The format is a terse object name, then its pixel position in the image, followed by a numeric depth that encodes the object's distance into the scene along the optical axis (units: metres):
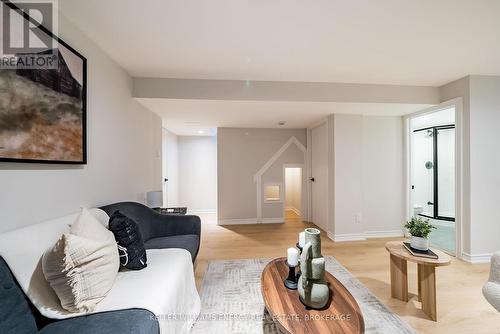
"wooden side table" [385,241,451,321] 1.61
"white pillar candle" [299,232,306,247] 1.50
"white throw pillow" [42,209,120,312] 1.04
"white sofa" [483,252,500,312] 1.33
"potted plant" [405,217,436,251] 1.74
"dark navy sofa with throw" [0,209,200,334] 1.04
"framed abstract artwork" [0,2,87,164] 1.15
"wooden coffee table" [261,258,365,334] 1.02
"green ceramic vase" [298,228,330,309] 1.17
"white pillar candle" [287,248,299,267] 1.41
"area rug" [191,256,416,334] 1.53
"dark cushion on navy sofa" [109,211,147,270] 1.44
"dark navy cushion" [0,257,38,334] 0.90
